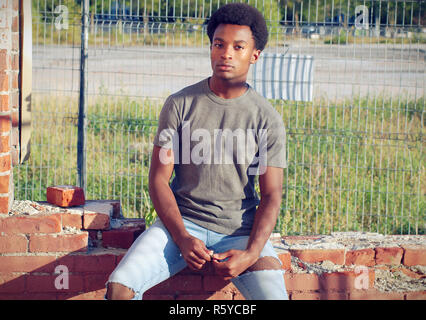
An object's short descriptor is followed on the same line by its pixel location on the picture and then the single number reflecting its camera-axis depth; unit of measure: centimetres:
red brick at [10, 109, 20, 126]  350
